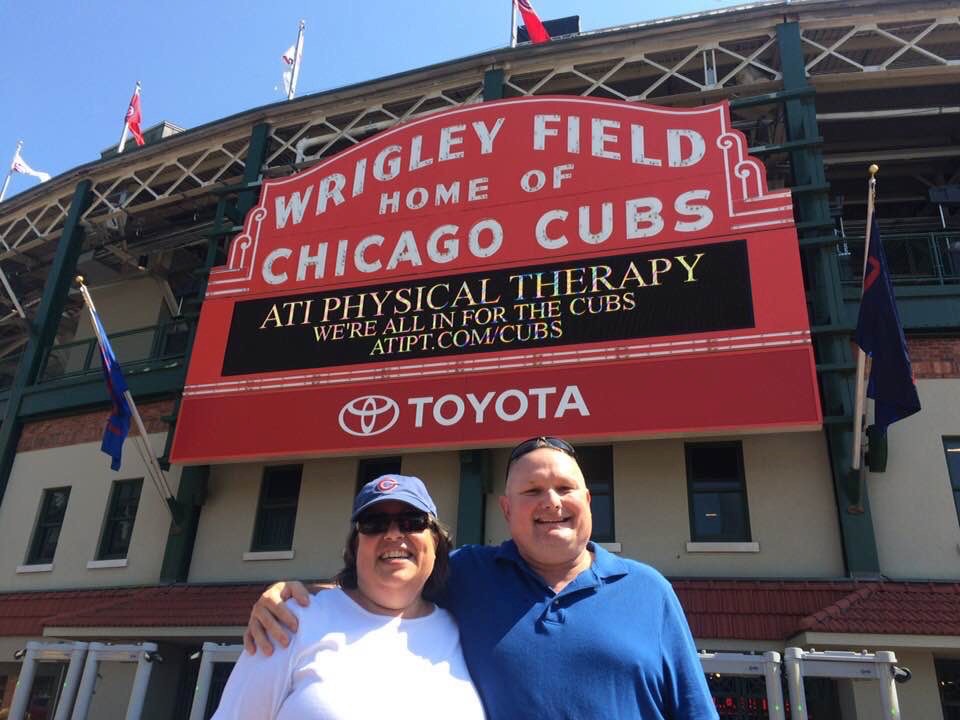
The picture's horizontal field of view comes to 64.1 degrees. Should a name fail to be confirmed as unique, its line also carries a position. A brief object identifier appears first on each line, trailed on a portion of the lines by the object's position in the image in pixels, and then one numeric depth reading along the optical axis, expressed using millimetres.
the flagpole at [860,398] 8164
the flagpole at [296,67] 17580
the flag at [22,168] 19031
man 2146
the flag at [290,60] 18016
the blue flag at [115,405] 11125
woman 1997
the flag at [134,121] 17984
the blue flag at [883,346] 7867
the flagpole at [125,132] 18070
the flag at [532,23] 15023
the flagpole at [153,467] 11126
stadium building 8773
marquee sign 9195
